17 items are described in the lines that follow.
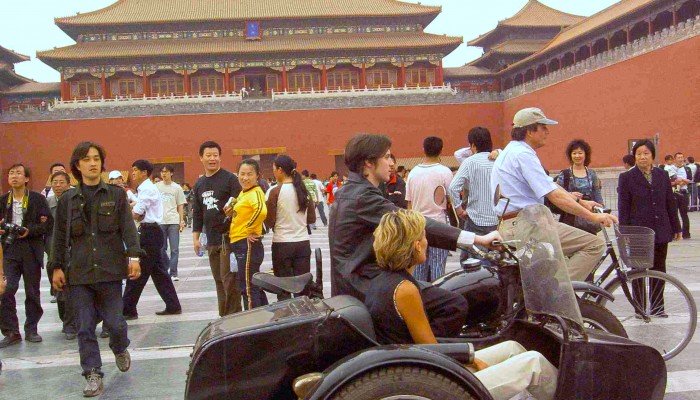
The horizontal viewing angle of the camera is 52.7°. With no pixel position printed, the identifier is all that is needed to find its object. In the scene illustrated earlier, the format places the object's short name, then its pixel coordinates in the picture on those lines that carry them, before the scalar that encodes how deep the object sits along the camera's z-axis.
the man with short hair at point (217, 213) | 5.25
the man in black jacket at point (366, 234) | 2.77
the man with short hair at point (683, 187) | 10.20
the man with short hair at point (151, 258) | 5.89
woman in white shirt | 5.11
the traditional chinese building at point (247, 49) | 31.80
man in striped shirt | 5.11
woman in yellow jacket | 5.01
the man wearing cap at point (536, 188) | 3.88
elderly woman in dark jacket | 4.92
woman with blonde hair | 2.50
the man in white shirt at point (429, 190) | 5.04
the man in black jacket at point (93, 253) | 3.94
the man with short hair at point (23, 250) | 5.16
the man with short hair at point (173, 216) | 8.05
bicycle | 3.99
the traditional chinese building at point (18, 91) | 32.50
